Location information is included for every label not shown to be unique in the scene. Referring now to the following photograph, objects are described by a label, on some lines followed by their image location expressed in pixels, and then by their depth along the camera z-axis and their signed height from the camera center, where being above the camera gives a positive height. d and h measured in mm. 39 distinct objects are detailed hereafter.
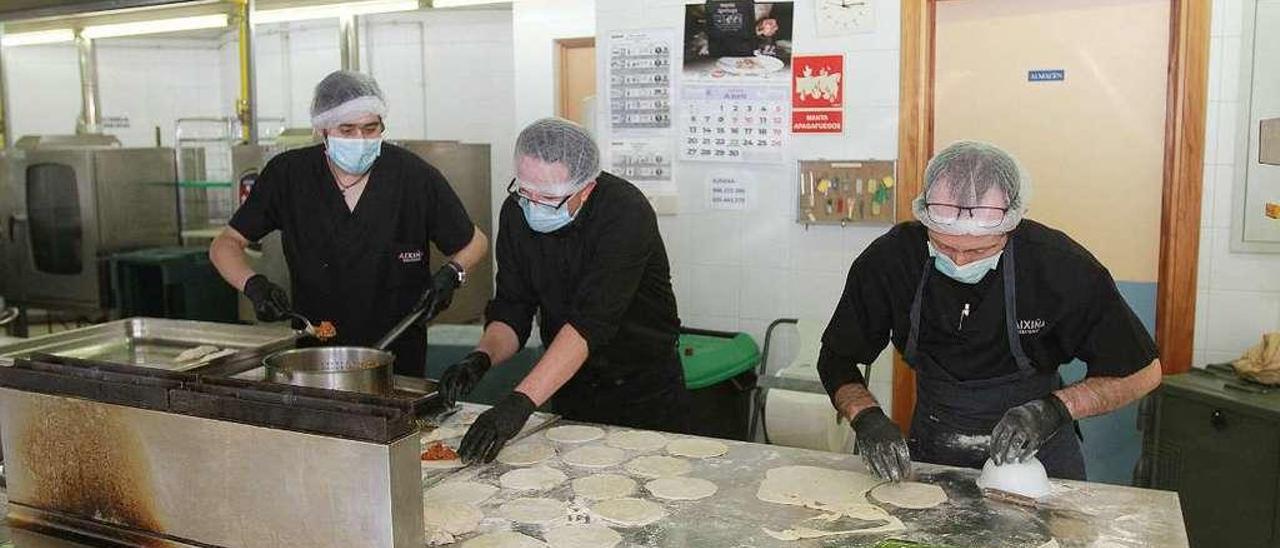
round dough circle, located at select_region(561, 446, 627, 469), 2323 -684
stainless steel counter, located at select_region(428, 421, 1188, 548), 1823 -681
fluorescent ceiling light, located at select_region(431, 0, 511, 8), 5652 +976
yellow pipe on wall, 5754 +605
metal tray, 2561 -455
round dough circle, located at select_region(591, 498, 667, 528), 1961 -691
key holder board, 3967 -103
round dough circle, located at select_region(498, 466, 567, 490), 2168 -685
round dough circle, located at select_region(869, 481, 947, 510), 2004 -676
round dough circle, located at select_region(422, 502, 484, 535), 1927 -687
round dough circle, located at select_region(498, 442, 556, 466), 2334 -681
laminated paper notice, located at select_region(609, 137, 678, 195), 4363 +31
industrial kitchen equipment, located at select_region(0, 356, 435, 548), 1512 -465
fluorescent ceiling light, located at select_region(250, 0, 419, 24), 5598 +976
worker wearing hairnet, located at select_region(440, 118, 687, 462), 2510 -351
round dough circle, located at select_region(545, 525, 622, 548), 1853 -695
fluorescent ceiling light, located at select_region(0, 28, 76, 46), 7617 +1092
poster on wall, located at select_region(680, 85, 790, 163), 4145 +192
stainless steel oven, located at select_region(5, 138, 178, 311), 6172 -254
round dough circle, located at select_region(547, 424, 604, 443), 2516 -678
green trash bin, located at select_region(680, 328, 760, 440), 3822 -828
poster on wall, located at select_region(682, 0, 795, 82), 4090 +531
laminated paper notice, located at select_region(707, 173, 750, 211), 4242 -99
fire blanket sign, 4016 +301
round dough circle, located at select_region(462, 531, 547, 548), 1854 -695
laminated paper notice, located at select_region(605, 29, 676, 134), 4293 +402
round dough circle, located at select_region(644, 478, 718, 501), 2084 -682
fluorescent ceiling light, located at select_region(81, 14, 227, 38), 6065 +975
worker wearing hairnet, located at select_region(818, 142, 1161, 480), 2203 -388
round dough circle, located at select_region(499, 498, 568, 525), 1985 -692
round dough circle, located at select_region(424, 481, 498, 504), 2074 -684
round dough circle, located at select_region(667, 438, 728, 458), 2373 -679
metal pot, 2273 -462
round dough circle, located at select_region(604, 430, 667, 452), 2471 -685
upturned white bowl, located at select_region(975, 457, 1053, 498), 2000 -634
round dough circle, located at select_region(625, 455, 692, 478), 2248 -686
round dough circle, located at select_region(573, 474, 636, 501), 2117 -689
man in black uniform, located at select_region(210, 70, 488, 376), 3154 -167
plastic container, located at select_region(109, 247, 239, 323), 5906 -681
